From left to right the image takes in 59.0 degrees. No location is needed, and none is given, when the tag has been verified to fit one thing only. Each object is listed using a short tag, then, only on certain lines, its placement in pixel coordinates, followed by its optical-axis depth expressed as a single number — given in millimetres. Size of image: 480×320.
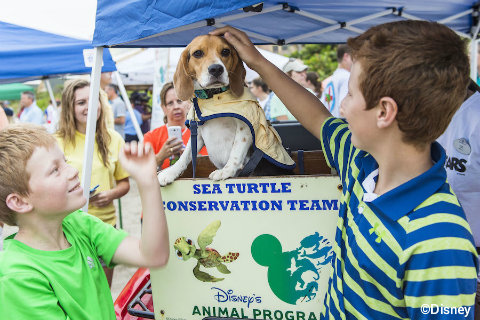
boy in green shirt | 1292
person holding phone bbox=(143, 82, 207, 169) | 2916
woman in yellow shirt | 3289
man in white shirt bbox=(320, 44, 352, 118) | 5133
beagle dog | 1977
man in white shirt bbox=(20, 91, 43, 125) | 11309
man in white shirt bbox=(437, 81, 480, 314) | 1973
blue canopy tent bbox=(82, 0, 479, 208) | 1602
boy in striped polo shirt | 945
